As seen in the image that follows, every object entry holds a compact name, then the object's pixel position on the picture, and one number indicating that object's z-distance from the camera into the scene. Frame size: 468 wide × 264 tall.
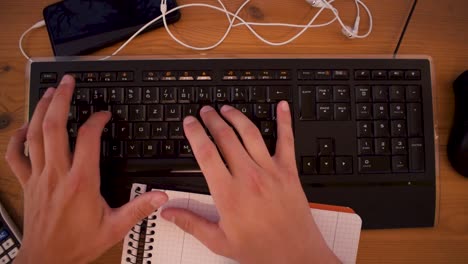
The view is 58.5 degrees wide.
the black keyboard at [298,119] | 0.60
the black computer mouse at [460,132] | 0.61
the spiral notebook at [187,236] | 0.58
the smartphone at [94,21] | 0.64
